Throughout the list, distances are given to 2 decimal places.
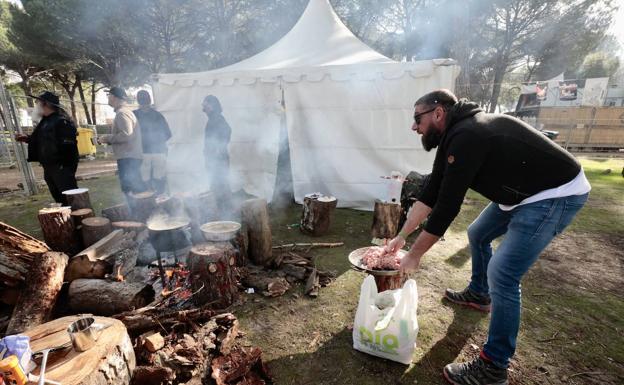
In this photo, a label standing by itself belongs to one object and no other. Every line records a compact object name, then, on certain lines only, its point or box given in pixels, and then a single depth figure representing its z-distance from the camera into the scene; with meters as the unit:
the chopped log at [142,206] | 4.89
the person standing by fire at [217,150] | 6.19
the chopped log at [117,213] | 4.73
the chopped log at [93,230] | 4.04
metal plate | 2.69
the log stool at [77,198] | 4.57
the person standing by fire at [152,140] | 5.94
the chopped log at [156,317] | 2.66
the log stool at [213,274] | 3.16
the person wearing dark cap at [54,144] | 4.96
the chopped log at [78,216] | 4.22
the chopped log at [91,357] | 1.70
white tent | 5.95
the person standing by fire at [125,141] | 5.30
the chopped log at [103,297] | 3.02
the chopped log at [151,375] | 2.13
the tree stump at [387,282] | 2.92
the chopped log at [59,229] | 3.91
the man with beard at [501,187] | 1.98
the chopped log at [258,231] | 4.21
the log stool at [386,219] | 4.99
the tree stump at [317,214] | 5.29
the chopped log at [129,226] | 4.36
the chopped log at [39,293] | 2.73
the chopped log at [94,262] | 3.37
